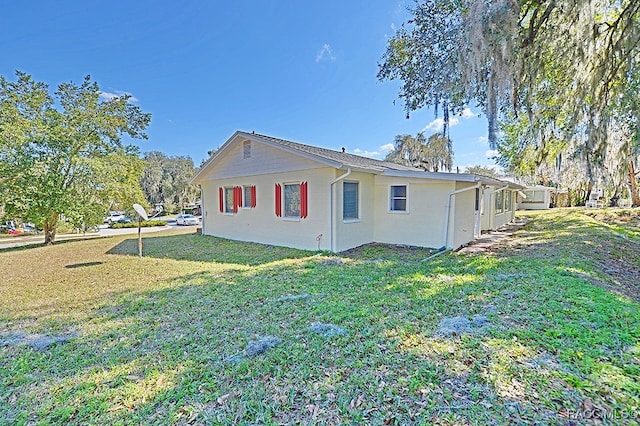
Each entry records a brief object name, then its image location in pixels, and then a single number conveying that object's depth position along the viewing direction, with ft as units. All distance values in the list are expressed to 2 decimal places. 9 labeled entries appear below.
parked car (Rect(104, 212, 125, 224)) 118.33
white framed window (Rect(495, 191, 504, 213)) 47.47
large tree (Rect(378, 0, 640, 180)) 19.38
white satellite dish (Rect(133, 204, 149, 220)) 26.91
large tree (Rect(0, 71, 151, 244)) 37.86
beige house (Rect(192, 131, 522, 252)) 28.66
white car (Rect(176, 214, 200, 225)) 93.00
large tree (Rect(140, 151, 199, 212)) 139.85
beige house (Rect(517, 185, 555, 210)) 91.97
